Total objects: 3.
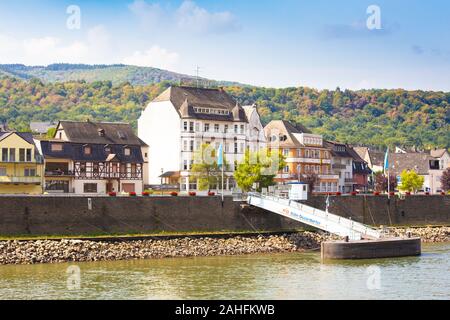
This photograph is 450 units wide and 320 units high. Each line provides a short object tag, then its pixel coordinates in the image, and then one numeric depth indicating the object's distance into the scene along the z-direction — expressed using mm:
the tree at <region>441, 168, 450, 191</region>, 153450
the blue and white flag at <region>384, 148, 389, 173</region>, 106512
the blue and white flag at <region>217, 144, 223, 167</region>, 93350
